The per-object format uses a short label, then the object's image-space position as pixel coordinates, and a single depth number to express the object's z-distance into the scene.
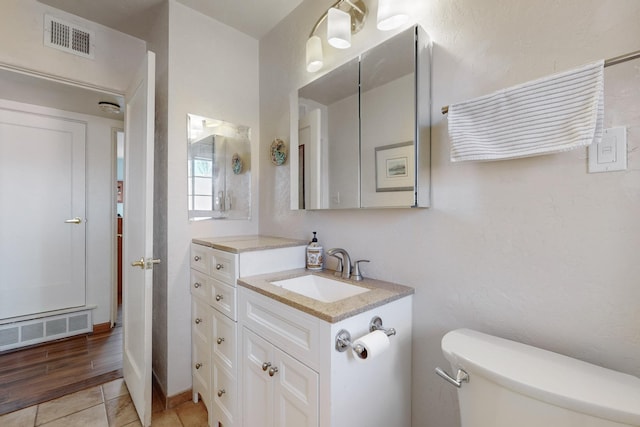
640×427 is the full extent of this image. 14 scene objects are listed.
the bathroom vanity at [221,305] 1.36
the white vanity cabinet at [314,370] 0.89
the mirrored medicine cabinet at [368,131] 1.12
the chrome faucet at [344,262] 1.38
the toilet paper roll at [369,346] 0.84
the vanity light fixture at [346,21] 1.15
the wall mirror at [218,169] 1.82
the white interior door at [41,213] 2.30
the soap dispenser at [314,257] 1.55
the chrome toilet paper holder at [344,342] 0.86
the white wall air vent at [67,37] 1.76
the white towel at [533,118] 0.73
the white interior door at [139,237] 1.47
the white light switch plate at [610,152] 0.74
